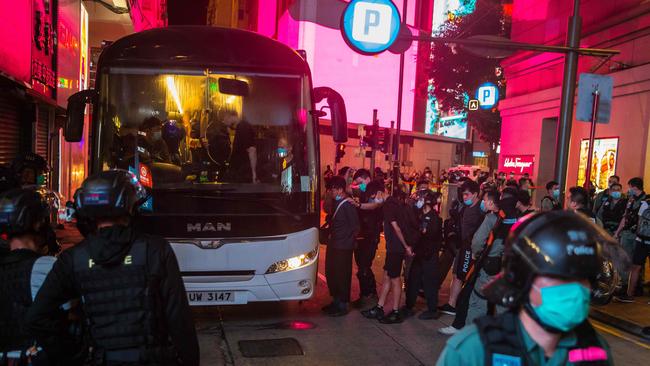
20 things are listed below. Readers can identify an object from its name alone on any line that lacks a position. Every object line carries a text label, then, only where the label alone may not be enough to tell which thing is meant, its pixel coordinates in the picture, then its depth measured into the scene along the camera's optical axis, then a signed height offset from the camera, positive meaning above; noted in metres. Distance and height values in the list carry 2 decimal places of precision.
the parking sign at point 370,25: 9.41 +2.39
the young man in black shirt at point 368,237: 7.50 -1.27
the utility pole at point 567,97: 8.73 +1.15
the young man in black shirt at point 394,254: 6.65 -1.31
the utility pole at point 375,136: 18.73 +0.61
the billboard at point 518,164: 17.74 -0.14
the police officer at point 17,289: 2.66 -0.81
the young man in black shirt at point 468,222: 6.35 -0.80
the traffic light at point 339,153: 20.16 -0.09
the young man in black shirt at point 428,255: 6.88 -1.35
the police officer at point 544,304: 1.60 -0.46
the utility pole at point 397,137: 17.80 +0.64
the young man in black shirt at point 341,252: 6.95 -1.38
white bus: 5.77 -0.07
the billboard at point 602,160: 13.24 +0.14
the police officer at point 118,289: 2.45 -0.73
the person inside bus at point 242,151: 6.03 -0.06
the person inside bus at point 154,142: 5.91 -0.02
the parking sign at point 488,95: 19.00 +2.37
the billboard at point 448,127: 42.44 +2.71
